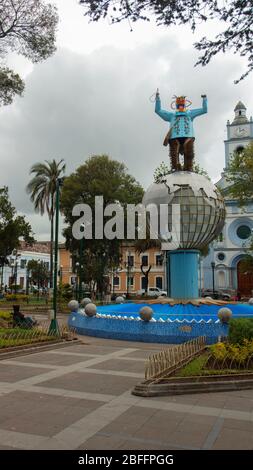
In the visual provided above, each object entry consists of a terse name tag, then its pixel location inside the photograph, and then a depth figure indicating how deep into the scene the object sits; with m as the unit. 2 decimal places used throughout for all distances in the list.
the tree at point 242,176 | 28.75
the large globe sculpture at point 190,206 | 21.80
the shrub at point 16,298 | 43.12
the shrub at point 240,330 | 10.93
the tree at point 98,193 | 37.09
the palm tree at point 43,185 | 39.94
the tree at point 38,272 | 73.75
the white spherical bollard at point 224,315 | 16.47
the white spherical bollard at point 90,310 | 19.25
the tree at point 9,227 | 34.44
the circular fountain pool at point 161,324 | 16.59
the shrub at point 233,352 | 9.78
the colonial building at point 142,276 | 66.06
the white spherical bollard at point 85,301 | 24.85
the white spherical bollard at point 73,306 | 22.26
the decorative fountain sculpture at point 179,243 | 17.69
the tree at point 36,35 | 16.25
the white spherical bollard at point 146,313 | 17.11
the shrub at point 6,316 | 20.14
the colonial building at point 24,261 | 79.12
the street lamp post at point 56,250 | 17.06
